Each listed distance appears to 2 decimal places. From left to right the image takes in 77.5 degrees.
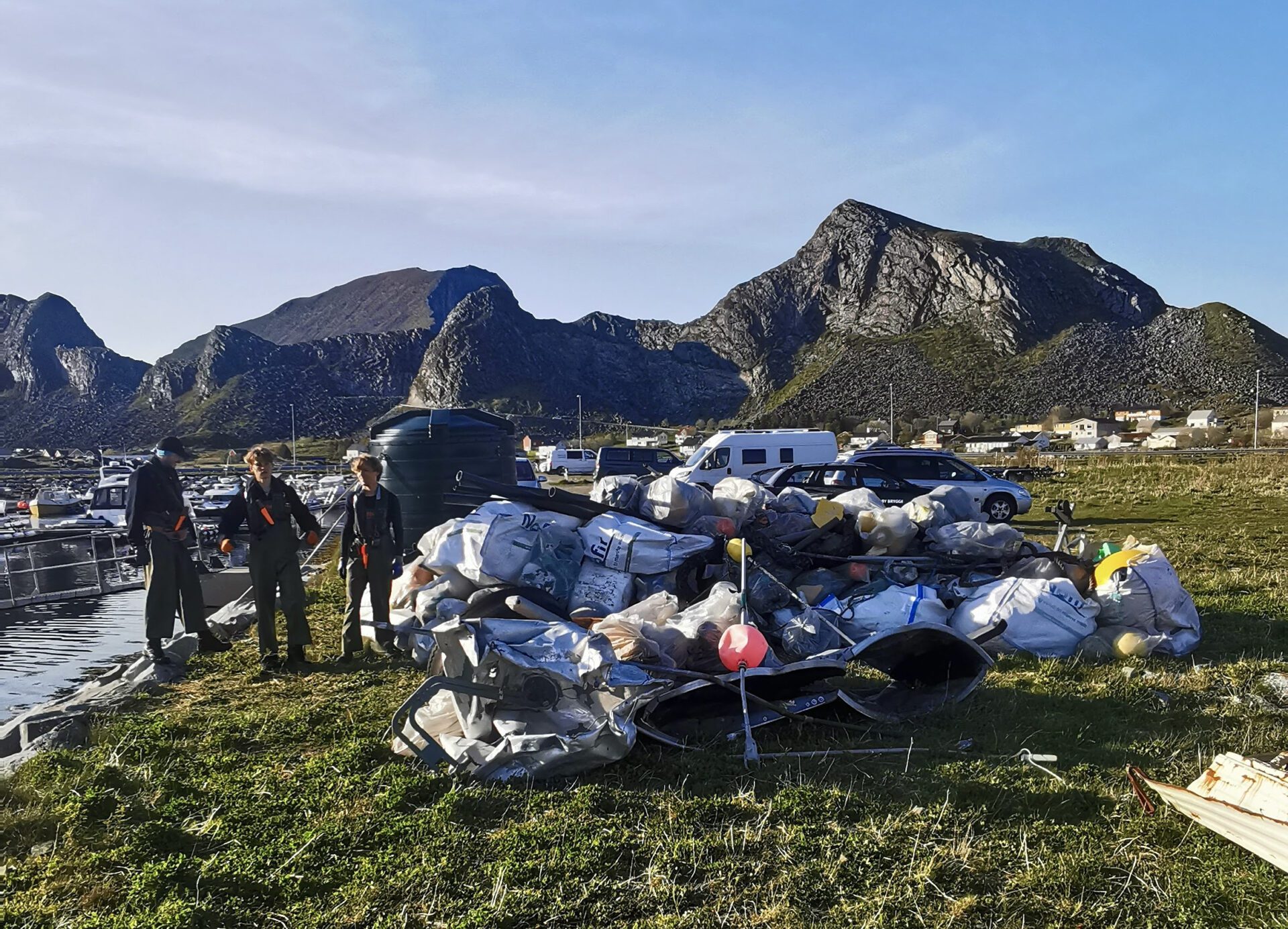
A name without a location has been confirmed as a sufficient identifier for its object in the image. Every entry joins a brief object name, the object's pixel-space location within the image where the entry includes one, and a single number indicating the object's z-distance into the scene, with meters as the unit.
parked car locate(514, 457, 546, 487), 21.92
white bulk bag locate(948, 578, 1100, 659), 5.79
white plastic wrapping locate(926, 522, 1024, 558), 7.30
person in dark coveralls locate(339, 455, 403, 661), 6.18
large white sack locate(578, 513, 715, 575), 6.26
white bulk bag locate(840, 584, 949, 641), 6.00
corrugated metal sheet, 2.83
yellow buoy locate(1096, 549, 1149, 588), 6.21
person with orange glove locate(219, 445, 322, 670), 6.01
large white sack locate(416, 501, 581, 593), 6.16
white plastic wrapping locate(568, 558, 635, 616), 6.06
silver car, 16.19
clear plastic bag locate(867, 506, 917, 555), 7.43
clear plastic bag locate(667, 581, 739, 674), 4.95
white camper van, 20.41
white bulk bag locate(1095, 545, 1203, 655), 5.98
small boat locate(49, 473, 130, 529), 26.37
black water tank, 10.05
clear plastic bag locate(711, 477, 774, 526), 7.36
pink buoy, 4.73
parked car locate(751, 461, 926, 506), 15.16
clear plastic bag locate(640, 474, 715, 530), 7.12
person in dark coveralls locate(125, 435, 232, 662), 6.34
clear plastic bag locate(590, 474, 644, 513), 7.32
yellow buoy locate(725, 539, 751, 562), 6.30
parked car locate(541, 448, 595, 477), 45.38
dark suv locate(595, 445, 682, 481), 28.89
